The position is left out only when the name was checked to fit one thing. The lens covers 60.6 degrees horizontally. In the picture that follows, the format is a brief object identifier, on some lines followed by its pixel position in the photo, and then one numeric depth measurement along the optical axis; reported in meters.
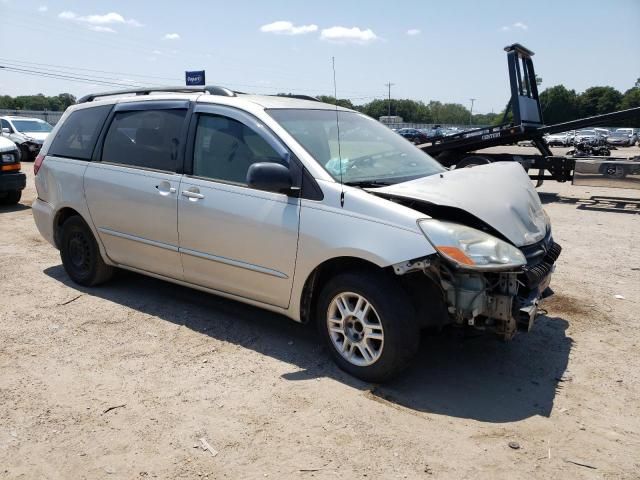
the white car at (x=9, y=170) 9.54
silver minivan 3.33
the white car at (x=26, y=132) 18.73
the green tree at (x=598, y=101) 91.23
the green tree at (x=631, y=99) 84.64
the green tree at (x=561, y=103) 89.44
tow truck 10.77
